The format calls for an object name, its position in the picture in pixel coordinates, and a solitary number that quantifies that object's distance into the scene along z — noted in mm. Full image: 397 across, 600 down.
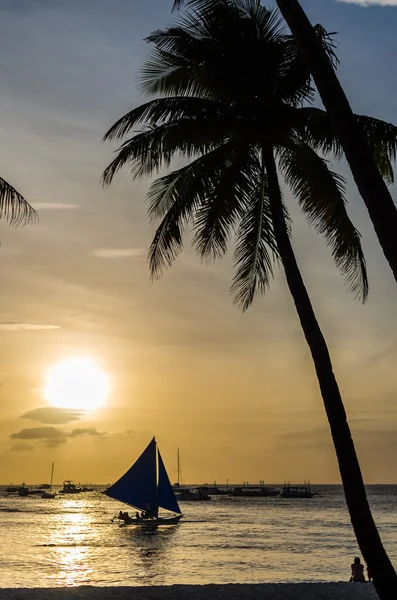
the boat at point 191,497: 175000
